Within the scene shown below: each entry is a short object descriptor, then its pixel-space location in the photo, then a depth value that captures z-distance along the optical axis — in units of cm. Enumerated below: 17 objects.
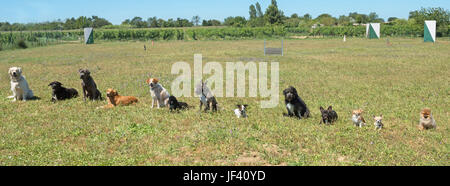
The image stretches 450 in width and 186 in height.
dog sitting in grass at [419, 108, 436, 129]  795
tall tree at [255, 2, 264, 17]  14262
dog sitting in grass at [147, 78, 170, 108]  1001
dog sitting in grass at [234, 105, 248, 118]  912
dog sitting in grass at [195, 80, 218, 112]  942
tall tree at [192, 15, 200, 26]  12975
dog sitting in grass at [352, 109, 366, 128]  817
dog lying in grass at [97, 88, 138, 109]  1048
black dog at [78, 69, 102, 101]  1109
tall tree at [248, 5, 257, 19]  14314
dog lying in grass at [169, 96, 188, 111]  980
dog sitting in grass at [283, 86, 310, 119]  879
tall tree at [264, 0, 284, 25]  10244
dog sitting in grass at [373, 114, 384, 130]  794
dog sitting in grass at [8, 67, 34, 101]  1123
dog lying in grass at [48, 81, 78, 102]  1141
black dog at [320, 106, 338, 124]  846
